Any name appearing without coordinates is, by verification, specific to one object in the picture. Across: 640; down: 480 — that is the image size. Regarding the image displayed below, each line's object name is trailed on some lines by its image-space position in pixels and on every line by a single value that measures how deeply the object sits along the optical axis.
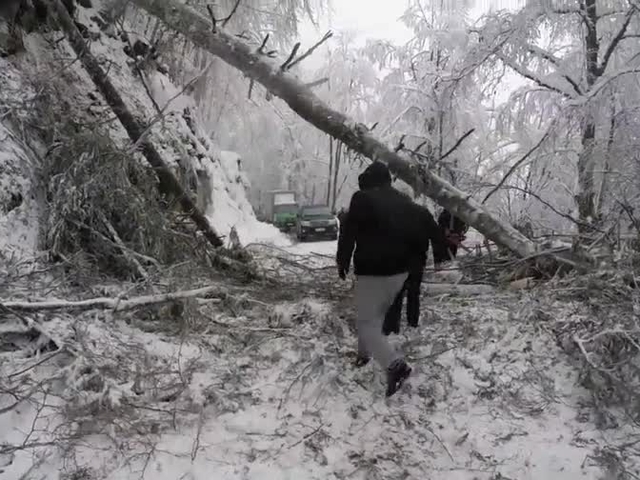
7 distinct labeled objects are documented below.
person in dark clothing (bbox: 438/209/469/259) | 6.58
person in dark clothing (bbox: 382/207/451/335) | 3.41
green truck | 20.98
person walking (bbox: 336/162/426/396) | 3.30
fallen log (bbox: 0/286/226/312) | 3.29
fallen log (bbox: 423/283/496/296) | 5.18
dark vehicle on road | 17.86
